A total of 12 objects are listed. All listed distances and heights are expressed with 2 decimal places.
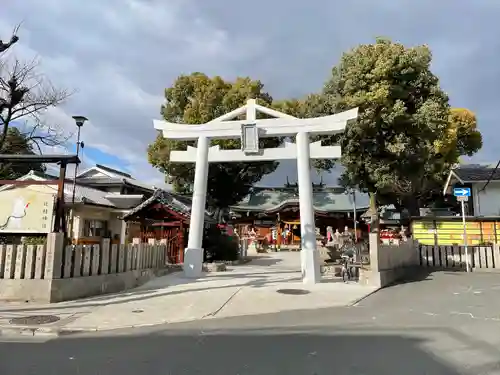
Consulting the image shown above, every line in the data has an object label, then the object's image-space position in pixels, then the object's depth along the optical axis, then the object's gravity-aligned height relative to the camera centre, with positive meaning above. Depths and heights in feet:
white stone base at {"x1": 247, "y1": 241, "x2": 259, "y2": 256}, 106.93 -1.35
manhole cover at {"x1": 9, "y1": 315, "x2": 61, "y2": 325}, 24.85 -4.83
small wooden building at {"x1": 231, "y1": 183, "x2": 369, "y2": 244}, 128.47 +11.19
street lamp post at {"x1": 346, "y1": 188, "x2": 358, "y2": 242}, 118.59 +11.22
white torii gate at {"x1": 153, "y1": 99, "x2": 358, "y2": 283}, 50.37 +12.43
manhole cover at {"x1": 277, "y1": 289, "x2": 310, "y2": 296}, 38.40 -4.55
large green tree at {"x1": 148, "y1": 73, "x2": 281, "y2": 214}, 101.65 +31.04
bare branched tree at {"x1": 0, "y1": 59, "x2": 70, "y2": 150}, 47.62 +17.48
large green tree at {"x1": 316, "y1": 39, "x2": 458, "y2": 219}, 72.84 +23.42
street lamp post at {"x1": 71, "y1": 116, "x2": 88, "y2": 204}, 53.16 +15.94
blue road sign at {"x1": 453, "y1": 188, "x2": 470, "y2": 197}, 59.88 +7.88
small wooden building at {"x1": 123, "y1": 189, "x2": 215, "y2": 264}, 66.90 +4.04
